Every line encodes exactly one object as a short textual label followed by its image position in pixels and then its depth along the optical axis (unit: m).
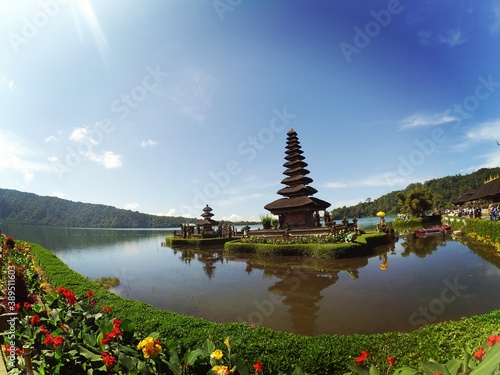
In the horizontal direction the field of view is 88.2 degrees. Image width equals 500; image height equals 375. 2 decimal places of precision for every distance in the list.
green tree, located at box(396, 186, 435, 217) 49.06
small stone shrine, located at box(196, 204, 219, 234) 35.88
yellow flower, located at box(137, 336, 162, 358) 2.93
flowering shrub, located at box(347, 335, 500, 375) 1.94
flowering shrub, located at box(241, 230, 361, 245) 17.91
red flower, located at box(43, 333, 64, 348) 3.47
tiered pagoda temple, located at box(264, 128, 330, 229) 24.97
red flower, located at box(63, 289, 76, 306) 5.02
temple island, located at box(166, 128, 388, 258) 17.39
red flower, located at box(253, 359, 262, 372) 2.94
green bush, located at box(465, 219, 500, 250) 15.92
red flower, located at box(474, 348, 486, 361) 2.36
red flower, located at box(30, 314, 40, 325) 4.27
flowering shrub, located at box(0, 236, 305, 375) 3.07
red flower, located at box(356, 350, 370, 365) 2.71
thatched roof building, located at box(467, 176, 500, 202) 31.76
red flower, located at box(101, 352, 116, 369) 3.03
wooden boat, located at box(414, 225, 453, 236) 26.40
